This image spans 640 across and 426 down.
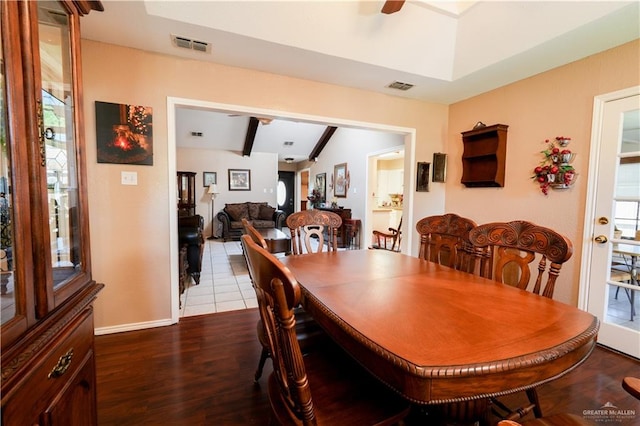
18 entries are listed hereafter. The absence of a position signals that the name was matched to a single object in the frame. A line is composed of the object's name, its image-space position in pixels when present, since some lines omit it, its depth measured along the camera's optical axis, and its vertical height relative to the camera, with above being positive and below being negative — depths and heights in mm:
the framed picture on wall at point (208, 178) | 7512 +338
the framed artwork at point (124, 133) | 2240 +457
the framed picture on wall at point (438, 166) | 3666 +383
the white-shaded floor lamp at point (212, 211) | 7496 -558
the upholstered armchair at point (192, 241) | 3310 -621
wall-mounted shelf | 3025 +461
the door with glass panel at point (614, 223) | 2127 -199
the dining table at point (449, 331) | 728 -447
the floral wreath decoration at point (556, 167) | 2457 +270
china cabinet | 659 -115
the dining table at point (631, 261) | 2119 -482
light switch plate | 2330 +94
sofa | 6922 -662
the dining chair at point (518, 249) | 1315 -280
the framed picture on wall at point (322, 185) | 7812 +223
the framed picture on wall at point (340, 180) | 6750 +317
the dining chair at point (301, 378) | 747 -749
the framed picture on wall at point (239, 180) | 7832 +326
